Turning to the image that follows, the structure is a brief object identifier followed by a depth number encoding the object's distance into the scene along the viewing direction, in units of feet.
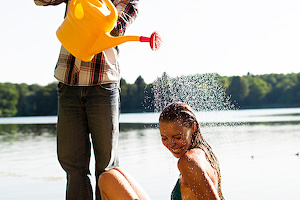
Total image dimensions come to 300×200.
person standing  8.34
